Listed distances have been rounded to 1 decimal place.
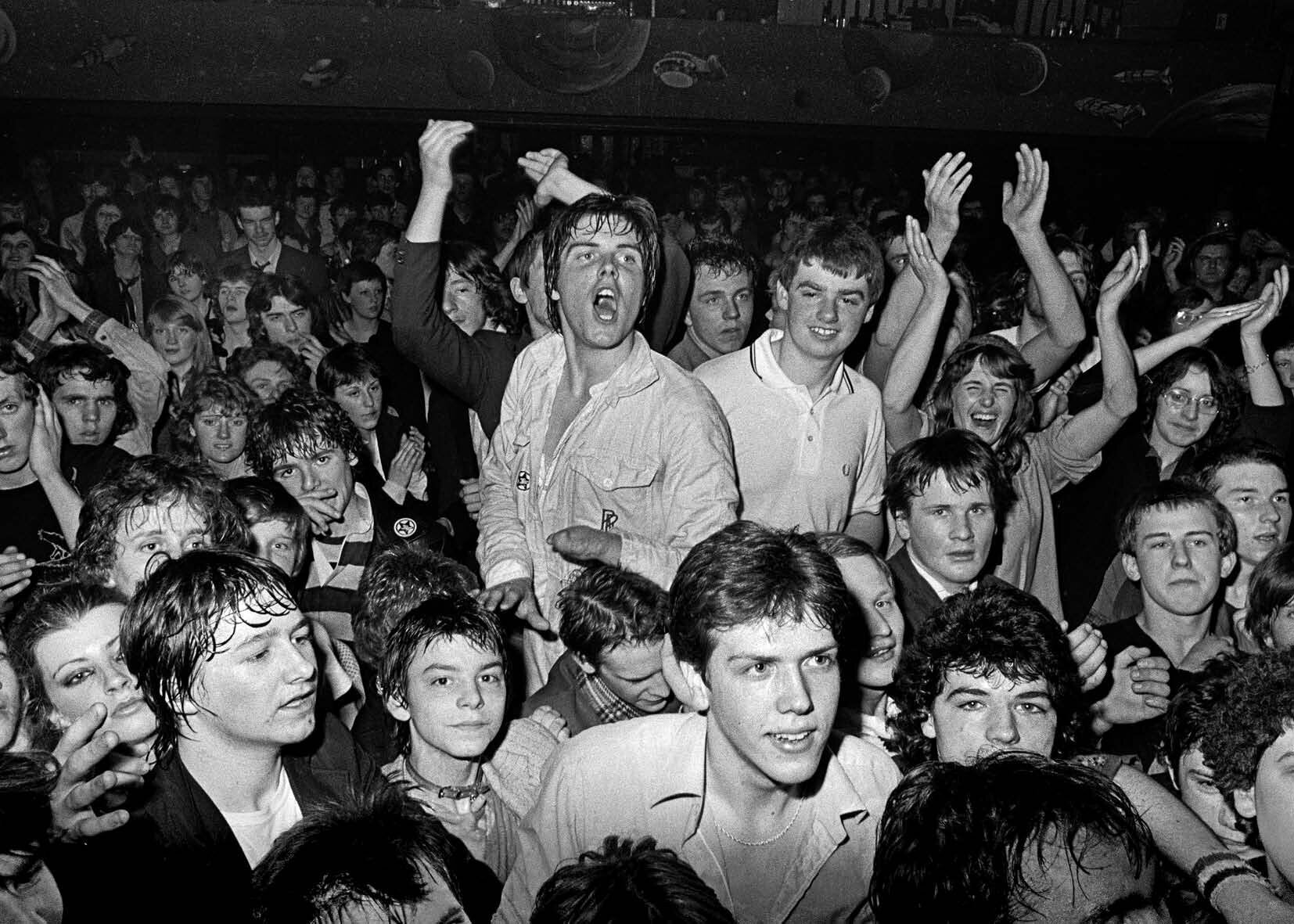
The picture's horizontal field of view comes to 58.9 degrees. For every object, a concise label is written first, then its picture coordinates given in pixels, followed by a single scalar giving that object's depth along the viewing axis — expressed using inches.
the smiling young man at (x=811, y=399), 131.2
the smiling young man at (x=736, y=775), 75.8
